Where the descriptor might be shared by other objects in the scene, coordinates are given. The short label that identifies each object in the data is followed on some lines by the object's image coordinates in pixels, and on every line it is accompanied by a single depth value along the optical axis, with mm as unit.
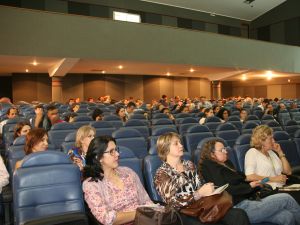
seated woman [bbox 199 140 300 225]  2900
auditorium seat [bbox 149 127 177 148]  5560
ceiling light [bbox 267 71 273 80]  20156
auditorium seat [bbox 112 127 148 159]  4918
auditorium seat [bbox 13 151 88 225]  2574
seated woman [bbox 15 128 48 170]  3391
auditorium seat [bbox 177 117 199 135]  6497
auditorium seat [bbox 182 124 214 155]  5153
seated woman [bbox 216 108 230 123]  8345
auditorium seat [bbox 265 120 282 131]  6458
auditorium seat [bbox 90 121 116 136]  5892
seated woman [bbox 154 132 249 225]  2701
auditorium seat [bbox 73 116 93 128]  6320
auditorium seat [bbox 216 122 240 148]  5590
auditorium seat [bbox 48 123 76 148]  5441
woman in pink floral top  2557
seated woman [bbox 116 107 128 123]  8455
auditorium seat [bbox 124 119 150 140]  6321
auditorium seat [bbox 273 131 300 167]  4938
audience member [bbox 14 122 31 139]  4551
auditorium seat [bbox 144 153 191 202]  3287
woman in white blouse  3800
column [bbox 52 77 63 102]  14890
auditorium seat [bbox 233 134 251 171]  4277
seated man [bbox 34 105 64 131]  6148
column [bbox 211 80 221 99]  20875
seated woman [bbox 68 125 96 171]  3605
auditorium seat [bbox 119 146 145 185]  3492
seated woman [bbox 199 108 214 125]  7891
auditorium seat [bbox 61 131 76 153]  4285
